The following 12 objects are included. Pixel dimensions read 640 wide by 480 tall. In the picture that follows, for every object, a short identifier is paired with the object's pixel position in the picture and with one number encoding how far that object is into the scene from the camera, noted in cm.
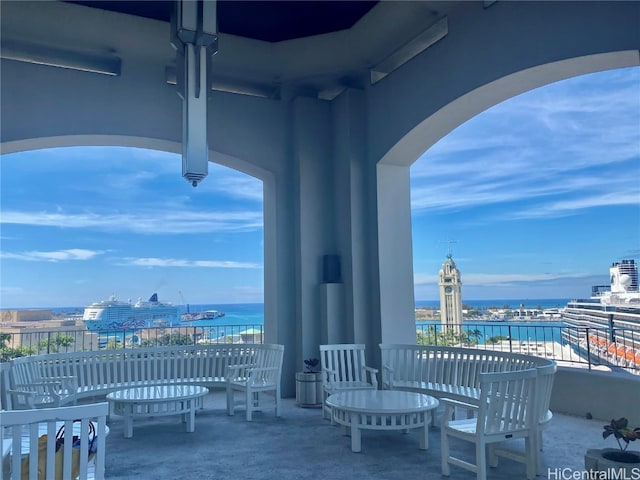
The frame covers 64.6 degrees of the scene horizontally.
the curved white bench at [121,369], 500
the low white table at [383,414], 435
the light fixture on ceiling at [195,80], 477
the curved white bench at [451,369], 397
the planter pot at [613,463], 283
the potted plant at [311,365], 671
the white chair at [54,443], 229
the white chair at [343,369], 578
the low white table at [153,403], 497
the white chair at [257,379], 583
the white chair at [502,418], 352
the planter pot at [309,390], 645
